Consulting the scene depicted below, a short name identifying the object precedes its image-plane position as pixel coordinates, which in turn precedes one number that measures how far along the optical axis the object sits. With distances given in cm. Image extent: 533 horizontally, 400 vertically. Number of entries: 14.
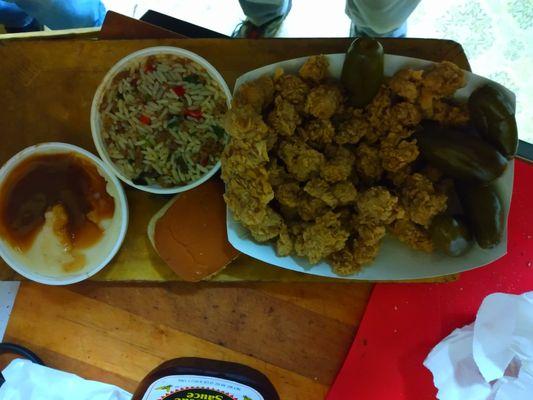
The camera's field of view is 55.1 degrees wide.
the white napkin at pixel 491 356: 36
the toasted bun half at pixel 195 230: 37
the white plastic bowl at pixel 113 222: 37
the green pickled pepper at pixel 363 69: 32
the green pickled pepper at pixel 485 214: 32
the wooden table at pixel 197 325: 40
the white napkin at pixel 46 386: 39
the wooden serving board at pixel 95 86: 39
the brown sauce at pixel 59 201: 38
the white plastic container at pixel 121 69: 36
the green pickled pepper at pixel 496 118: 32
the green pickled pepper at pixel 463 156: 32
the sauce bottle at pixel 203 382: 37
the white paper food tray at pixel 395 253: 33
